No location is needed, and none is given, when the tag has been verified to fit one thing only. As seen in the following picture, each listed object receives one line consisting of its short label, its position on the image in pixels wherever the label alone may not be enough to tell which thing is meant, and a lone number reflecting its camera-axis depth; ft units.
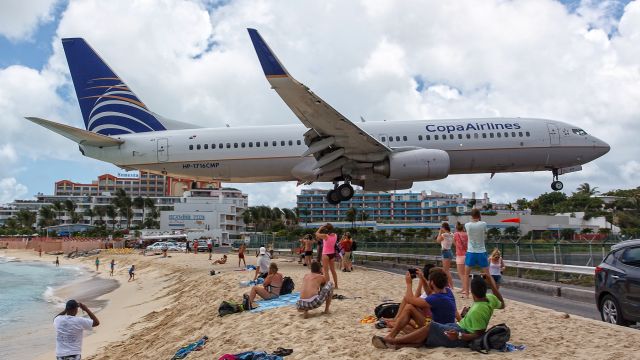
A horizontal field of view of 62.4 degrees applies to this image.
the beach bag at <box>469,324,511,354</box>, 22.52
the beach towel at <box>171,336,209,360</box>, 33.91
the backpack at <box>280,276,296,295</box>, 44.55
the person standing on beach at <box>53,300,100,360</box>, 25.79
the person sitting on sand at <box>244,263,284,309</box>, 42.98
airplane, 74.02
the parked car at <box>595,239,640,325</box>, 28.22
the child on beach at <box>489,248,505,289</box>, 40.78
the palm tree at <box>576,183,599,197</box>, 363.66
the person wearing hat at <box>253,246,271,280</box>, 56.18
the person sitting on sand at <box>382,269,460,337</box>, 24.34
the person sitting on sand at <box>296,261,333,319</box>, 33.58
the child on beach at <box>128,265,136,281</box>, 143.19
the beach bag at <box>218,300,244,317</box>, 42.24
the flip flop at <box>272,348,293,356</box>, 26.53
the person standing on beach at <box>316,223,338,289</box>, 43.60
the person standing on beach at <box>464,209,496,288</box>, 35.47
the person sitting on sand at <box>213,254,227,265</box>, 120.26
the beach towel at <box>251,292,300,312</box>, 40.32
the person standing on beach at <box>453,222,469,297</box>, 40.55
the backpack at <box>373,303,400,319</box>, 29.89
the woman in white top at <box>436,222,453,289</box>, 44.14
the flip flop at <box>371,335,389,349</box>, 24.24
